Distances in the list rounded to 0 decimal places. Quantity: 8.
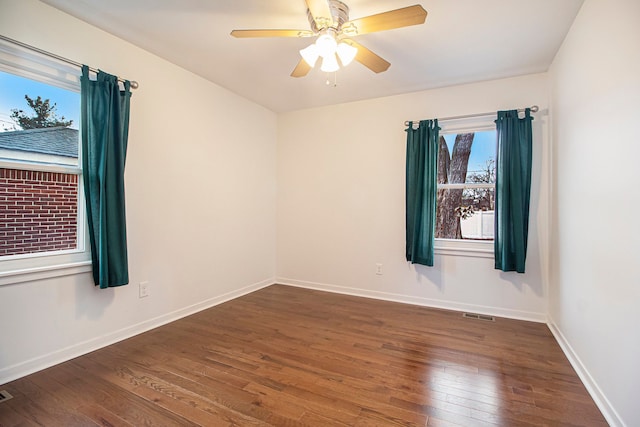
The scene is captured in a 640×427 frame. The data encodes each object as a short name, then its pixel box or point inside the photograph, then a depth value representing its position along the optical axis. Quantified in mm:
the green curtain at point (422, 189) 3389
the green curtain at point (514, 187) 3023
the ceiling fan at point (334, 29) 1800
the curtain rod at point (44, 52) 1918
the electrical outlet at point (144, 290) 2736
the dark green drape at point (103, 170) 2258
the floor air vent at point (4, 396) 1756
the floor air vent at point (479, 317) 3133
